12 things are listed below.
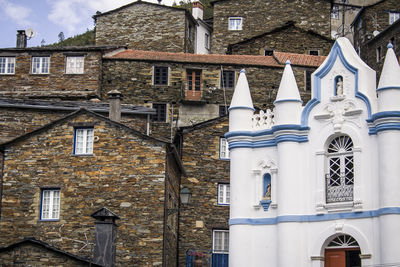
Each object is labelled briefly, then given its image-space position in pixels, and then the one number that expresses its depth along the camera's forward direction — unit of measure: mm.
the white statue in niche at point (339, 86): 31734
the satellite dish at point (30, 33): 58375
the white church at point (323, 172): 29609
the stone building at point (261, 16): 64875
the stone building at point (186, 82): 53031
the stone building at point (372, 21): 61469
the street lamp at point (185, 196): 34375
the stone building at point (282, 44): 60566
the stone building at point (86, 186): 37656
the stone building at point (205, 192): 43344
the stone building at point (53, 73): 52562
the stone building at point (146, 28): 61125
